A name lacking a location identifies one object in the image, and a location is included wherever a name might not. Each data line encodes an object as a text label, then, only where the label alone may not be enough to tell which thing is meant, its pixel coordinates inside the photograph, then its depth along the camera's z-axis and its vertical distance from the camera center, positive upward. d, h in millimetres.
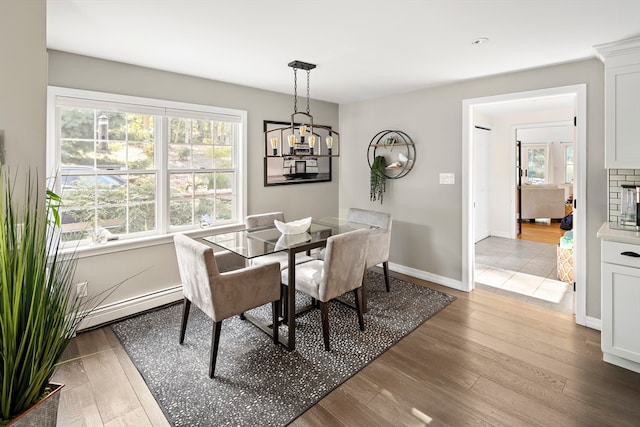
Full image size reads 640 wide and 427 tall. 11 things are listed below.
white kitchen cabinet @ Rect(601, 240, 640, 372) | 2309 -661
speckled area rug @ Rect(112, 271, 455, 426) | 2025 -1104
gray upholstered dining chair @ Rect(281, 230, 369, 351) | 2592 -530
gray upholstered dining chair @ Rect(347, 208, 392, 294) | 3577 -303
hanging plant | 4512 +426
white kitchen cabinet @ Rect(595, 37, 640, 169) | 2473 +784
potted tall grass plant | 1154 -403
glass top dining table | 2611 -273
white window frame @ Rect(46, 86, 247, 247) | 2762 +707
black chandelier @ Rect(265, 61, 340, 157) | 3053 +870
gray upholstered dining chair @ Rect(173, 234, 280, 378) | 2240 -537
